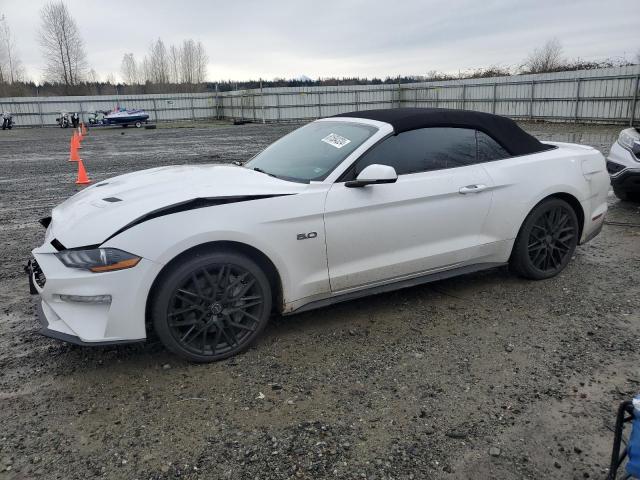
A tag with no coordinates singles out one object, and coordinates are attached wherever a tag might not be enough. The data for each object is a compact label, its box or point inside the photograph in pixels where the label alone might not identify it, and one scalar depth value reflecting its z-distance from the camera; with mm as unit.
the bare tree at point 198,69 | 73000
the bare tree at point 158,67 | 72750
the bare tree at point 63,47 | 64188
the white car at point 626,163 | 6840
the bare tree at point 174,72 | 73000
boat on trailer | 36500
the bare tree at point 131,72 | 75625
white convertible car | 3055
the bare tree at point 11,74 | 62212
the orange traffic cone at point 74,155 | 15777
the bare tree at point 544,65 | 31738
